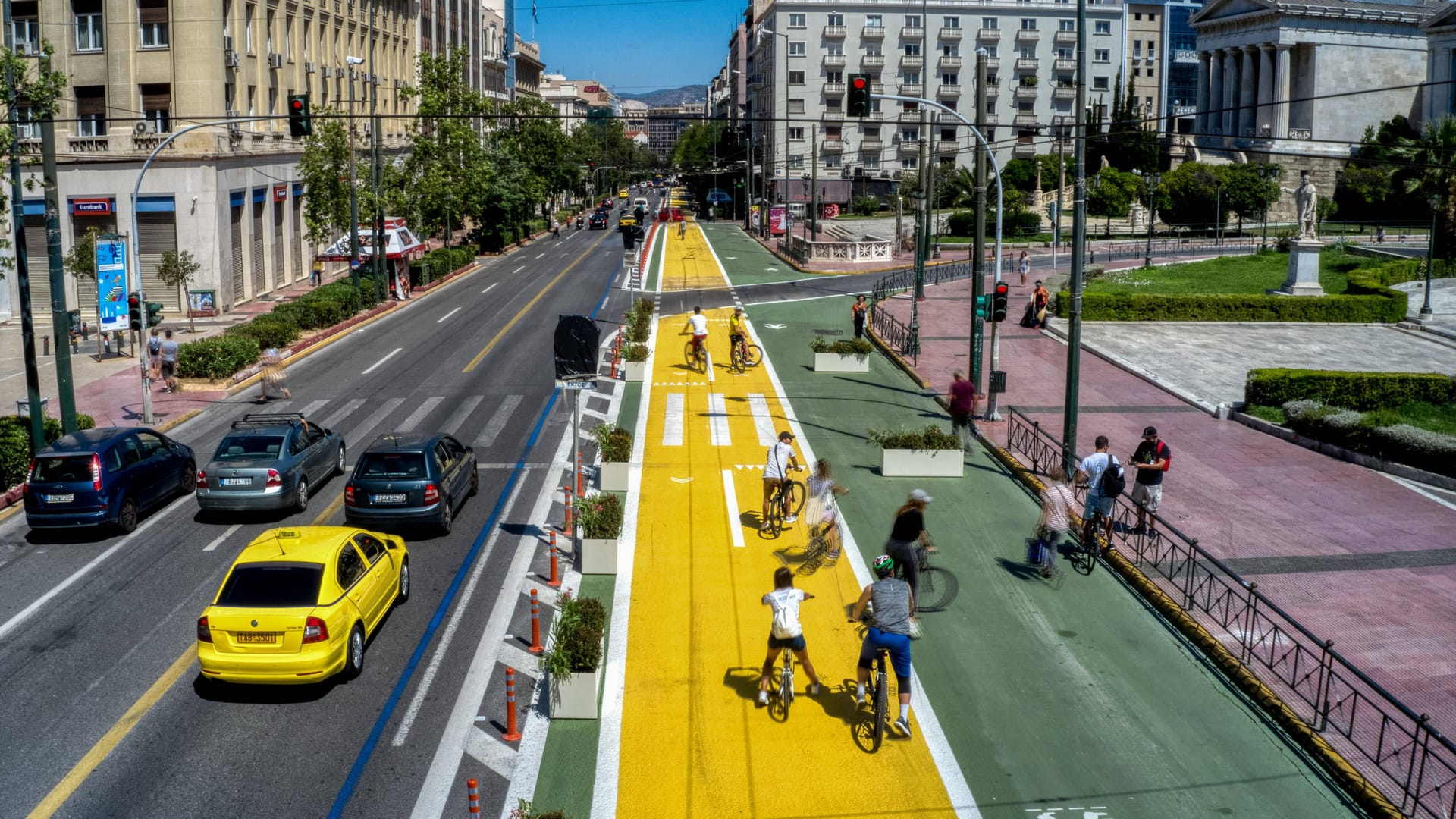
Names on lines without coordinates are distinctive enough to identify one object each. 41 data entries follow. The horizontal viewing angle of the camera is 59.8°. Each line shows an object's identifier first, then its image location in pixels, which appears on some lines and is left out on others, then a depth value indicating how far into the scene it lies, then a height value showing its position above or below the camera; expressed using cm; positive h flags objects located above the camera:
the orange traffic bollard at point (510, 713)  1280 -485
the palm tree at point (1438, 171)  5441 +347
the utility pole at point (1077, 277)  2286 -55
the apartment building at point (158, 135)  4966 +433
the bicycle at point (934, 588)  1717 -471
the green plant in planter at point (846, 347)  3500 -278
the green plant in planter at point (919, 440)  2405 -366
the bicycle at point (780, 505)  2044 -418
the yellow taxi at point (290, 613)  1388 -409
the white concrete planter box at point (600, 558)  1839 -452
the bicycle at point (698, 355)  3559 -306
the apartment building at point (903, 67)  11481 +1624
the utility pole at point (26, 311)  2438 -137
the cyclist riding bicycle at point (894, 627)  1302 -390
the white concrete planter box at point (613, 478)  2281 -417
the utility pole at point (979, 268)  2891 -49
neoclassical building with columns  10400 +1537
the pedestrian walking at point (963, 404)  2525 -313
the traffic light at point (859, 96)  2558 +302
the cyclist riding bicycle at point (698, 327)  3472 -221
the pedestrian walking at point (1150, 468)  1977 -342
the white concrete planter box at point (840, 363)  3547 -327
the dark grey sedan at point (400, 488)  1970 -377
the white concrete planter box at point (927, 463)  2400 -409
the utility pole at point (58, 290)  2514 -93
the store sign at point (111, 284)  3406 -108
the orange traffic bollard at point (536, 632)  1521 -470
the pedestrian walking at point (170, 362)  3303 -308
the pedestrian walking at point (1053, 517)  1783 -378
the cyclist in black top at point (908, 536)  1608 -369
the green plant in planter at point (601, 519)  1844 -399
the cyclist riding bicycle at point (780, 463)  2014 -345
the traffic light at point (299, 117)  2900 +290
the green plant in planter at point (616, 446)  2283 -362
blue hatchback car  2020 -385
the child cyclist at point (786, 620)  1365 -401
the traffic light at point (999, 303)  2762 -123
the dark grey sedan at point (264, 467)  2091 -372
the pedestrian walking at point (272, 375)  3189 -327
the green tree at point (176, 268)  4588 -88
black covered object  2020 -166
